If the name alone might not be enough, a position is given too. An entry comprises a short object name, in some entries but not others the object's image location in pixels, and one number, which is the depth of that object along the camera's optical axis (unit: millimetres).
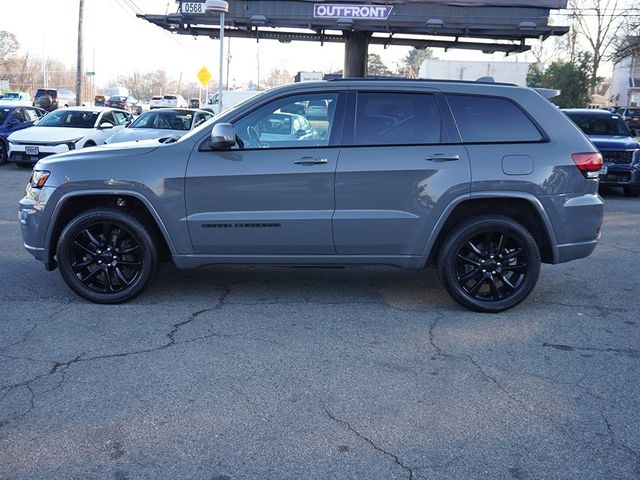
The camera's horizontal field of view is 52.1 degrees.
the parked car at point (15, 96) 49469
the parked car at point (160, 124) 14938
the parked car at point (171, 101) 57056
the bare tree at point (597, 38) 42844
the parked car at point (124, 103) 55000
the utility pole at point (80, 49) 28734
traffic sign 22031
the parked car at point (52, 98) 41281
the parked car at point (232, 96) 31609
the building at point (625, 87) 76188
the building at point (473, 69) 32875
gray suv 5473
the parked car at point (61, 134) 15914
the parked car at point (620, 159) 13574
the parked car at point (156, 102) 56803
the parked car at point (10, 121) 17500
